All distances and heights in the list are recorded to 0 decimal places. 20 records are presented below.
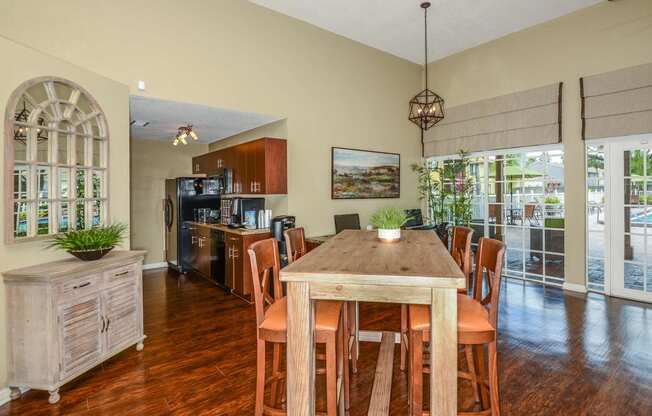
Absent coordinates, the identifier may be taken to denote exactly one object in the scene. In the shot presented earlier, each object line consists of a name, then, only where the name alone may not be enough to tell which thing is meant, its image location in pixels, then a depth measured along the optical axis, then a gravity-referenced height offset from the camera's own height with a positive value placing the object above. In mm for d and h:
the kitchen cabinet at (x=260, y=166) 4441 +595
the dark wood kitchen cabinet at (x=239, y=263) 4352 -700
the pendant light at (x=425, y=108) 4149 +1235
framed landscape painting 5242 +572
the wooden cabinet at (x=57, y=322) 2291 -782
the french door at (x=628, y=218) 4242 -158
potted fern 2646 -246
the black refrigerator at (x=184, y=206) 5895 +75
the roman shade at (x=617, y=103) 4121 +1308
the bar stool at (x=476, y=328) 1676 -604
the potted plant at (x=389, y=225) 2486 -124
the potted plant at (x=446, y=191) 5730 +307
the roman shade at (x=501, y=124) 4902 +1341
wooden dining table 1504 -402
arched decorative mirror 2436 +420
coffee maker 4441 -232
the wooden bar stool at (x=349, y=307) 2504 -758
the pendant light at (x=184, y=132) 4988 +1153
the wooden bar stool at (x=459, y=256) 2408 -367
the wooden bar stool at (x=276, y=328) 1709 -616
